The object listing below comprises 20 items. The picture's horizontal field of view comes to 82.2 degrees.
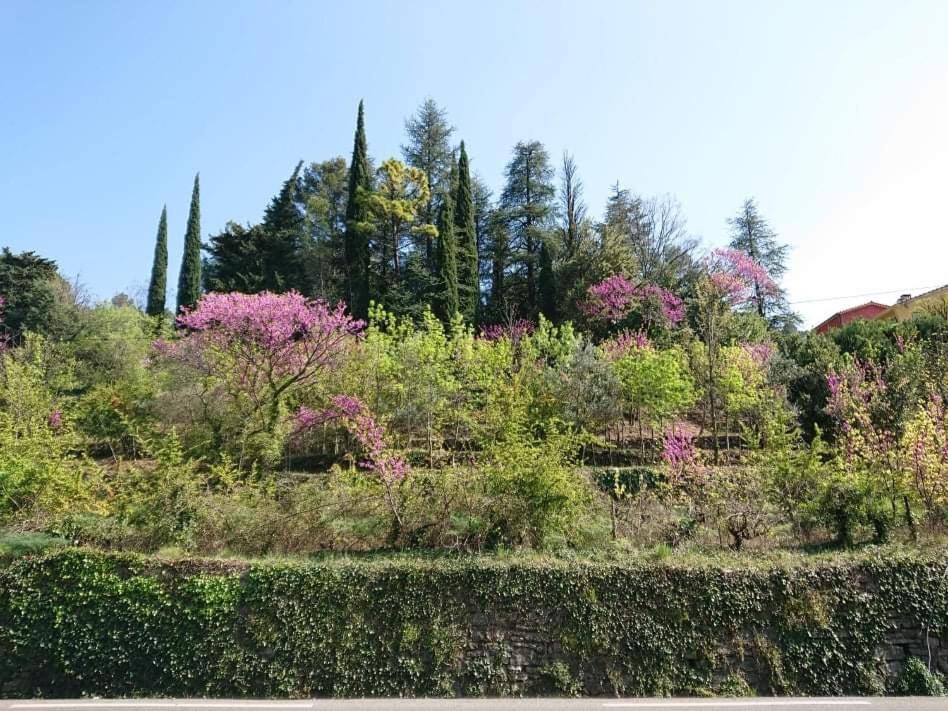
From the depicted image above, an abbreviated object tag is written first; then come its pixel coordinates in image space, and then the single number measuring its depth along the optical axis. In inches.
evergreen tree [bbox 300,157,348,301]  1254.3
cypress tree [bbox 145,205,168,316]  1250.6
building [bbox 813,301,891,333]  1460.4
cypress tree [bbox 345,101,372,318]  1090.7
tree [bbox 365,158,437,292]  1125.7
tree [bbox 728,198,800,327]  1514.5
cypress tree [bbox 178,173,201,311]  1213.1
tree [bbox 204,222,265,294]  1256.2
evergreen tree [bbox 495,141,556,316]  1288.1
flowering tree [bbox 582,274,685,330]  872.3
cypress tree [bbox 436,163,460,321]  1090.1
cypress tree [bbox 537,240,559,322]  1128.8
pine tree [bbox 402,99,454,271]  1343.5
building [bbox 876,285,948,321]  829.7
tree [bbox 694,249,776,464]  592.1
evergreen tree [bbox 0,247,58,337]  900.6
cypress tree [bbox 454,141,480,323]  1154.0
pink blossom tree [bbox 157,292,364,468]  521.0
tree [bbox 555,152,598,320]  1025.5
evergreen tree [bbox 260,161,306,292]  1262.3
